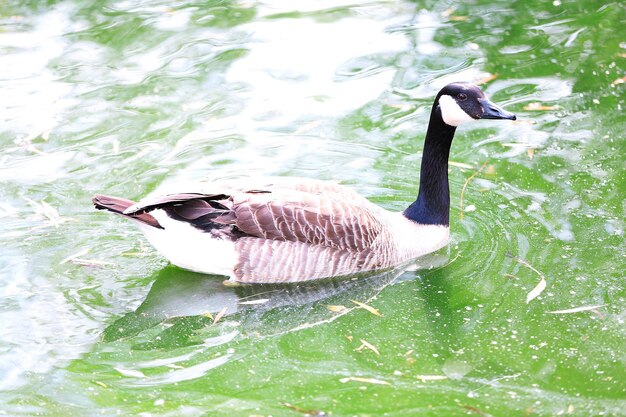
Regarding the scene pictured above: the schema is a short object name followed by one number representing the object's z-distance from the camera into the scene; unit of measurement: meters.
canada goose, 13.20
